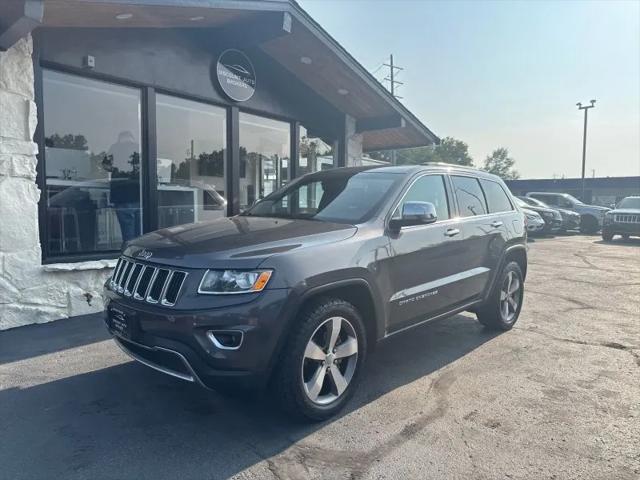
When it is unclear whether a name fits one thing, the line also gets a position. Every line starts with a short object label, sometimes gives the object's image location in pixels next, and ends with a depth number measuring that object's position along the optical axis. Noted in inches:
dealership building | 212.5
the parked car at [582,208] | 873.5
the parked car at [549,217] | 783.1
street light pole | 1389.8
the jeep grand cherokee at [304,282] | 116.0
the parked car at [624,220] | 678.5
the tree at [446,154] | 3005.4
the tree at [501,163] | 4089.6
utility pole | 1782.7
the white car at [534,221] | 740.0
